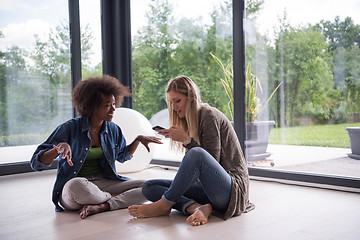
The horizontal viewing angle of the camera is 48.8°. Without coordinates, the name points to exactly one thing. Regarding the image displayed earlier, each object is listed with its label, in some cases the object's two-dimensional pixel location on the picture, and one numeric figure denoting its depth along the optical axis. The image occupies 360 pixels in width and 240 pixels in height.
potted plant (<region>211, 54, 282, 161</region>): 3.87
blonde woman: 2.29
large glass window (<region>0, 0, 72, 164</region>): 4.42
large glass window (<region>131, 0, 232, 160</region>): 4.25
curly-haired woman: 2.54
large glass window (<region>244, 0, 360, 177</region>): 3.30
